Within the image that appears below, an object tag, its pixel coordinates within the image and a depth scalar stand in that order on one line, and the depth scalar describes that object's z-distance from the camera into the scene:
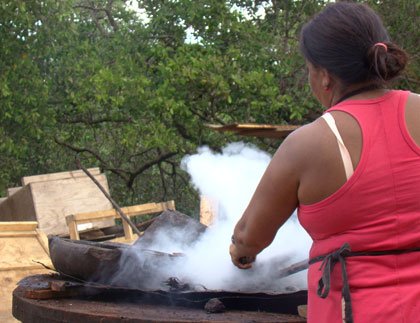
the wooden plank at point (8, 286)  5.71
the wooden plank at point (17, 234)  5.72
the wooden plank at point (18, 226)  5.73
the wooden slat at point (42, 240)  5.85
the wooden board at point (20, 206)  7.55
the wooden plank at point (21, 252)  5.74
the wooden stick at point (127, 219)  4.12
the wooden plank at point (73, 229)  6.63
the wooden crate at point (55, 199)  7.52
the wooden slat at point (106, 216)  6.65
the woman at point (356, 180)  1.69
